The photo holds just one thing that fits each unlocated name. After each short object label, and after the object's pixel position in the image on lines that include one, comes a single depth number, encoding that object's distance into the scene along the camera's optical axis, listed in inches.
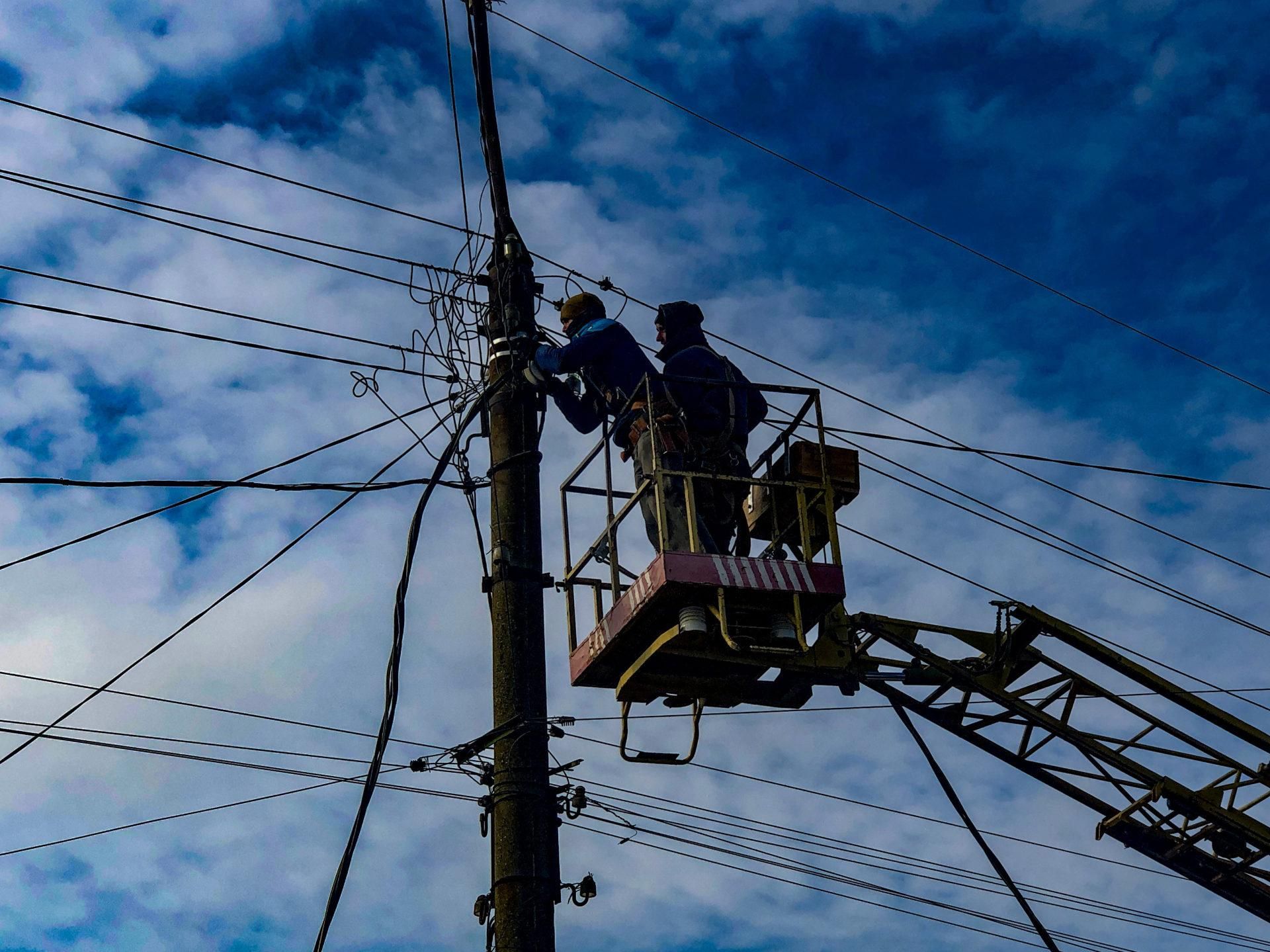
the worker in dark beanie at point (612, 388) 390.3
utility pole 329.4
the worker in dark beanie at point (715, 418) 400.8
